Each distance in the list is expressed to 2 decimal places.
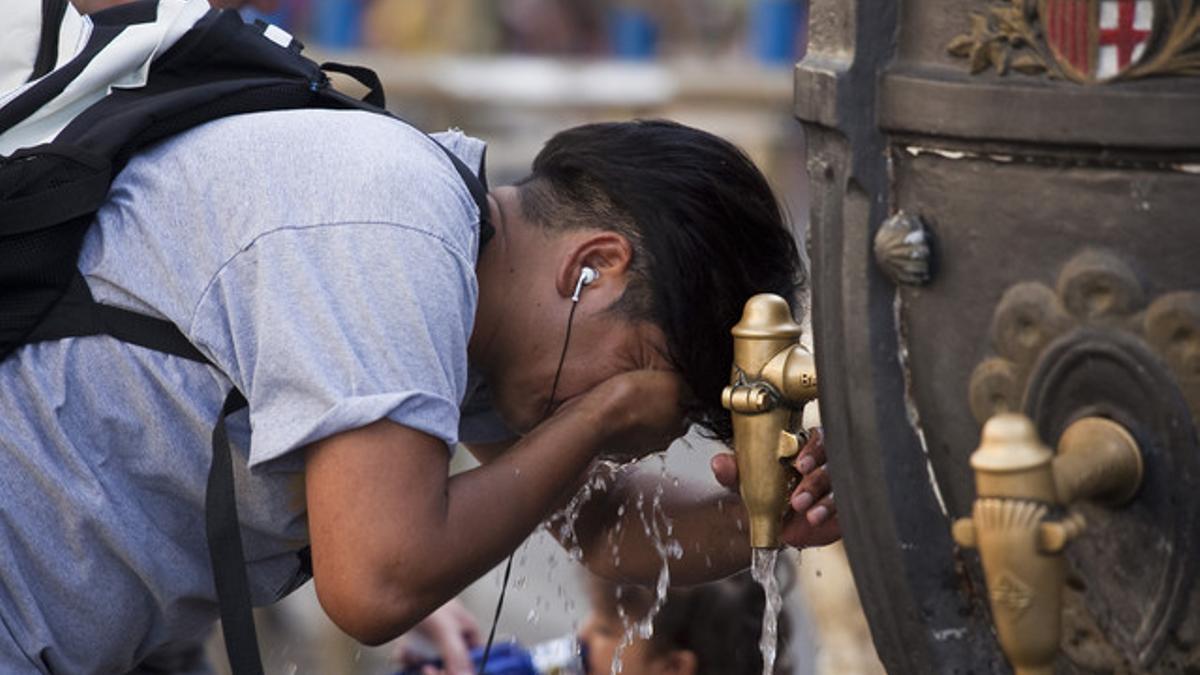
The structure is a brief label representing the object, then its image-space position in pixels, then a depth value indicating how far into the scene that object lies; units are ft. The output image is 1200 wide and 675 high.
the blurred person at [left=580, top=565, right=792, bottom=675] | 22.34
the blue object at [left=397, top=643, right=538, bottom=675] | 20.07
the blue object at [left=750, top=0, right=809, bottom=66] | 62.03
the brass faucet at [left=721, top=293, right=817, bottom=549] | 13.11
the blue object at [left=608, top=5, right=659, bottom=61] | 68.28
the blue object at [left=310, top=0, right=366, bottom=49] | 71.77
